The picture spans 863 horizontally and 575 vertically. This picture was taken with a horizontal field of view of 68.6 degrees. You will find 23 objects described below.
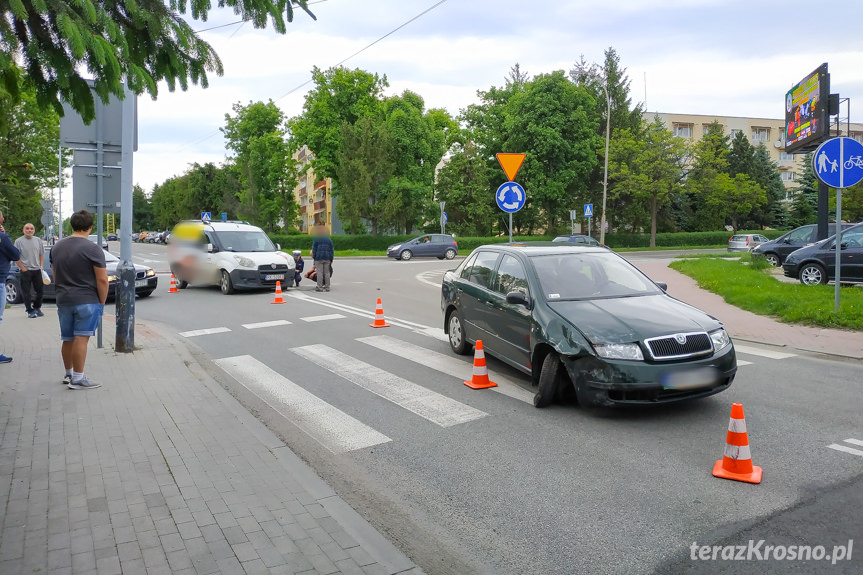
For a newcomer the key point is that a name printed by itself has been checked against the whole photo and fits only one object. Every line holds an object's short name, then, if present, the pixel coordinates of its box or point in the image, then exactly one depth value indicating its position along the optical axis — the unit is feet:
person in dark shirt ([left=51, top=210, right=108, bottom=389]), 21.26
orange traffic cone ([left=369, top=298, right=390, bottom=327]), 37.76
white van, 54.54
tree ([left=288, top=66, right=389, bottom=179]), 163.43
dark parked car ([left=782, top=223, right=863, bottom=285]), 48.06
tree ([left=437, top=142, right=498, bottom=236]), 172.04
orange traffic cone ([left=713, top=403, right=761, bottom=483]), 14.16
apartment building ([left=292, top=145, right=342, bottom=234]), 242.78
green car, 17.93
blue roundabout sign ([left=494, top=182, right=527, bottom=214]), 40.27
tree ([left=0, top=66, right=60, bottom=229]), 112.37
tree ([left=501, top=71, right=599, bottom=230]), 168.86
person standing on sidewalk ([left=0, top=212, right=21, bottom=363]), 28.71
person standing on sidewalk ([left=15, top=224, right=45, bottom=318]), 40.65
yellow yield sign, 37.83
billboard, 52.54
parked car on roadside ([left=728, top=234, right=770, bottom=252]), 133.08
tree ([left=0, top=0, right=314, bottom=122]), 12.93
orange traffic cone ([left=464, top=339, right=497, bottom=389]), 22.68
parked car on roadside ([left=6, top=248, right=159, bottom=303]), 48.01
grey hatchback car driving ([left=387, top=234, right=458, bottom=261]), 120.37
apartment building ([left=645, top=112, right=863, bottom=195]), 263.70
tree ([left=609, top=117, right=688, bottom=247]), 168.04
